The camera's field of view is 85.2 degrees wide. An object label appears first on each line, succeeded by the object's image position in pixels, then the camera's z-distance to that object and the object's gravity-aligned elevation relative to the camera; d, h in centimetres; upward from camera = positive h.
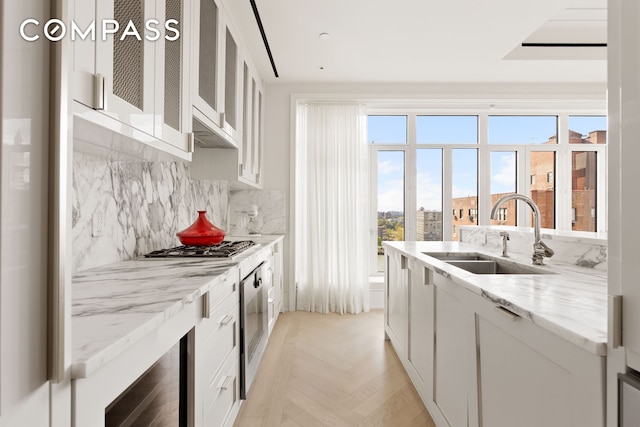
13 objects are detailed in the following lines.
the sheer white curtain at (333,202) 404 +15
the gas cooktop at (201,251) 179 -21
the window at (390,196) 448 +25
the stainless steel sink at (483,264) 181 -29
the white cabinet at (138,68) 93 +48
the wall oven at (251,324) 185 -67
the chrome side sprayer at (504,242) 212 -16
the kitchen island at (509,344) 79 -39
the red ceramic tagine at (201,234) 200 -12
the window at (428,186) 448 +38
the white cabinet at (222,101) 185 +74
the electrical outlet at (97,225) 150 -5
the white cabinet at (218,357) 124 -59
